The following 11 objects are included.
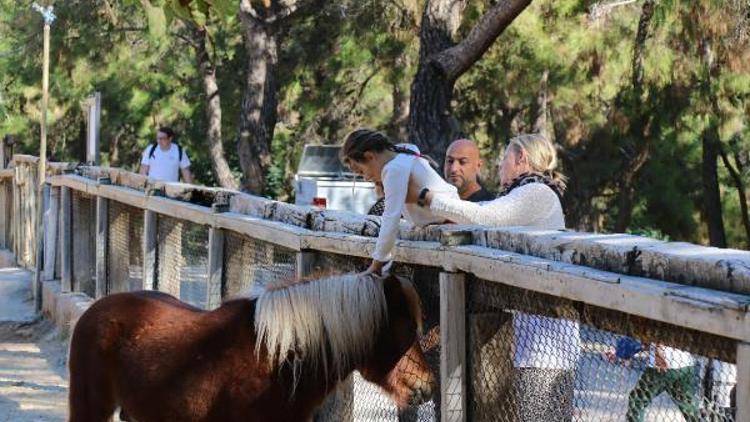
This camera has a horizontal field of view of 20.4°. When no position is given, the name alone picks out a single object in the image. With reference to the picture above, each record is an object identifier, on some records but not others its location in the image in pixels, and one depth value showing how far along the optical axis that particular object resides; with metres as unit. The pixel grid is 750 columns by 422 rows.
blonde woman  6.63
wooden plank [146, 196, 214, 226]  12.48
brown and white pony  7.78
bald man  10.90
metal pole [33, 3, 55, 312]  23.67
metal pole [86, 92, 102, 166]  23.05
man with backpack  21.50
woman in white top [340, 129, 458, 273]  7.78
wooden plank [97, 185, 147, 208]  15.63
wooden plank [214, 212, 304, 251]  9.89
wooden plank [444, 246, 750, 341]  4.54
